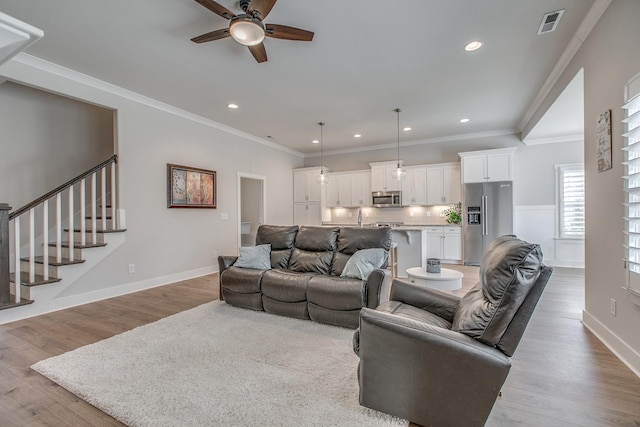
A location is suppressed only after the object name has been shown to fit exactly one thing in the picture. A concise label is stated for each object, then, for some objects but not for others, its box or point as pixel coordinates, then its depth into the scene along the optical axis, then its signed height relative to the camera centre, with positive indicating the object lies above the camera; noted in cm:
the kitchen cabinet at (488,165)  588 +96
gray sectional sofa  276 -66
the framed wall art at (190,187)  469 +44
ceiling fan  224 +154
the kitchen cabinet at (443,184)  648 +63
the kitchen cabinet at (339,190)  761 +59
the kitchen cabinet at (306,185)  768 +72
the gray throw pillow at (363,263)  292 -52
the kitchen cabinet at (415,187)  677 +59
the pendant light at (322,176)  561 +73
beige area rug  161 -110
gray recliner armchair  135 -66
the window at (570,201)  572 +22
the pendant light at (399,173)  526 +71
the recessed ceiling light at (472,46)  296 +172
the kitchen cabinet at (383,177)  701 +85
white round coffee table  317 -73
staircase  305 -42
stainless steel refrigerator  583 -6
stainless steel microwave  700 +33
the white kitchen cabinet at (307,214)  770 -4
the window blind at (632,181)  192 +21
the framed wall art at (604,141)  234 +59
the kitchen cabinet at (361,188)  741 +62
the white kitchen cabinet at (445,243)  628 -67
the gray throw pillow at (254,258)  350 -56
